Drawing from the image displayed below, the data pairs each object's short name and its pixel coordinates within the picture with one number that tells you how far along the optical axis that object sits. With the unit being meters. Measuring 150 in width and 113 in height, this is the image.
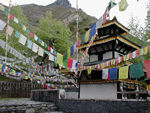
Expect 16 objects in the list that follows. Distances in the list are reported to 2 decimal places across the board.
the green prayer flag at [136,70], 9.83
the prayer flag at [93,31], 9.44
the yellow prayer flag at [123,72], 10.56
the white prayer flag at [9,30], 8.90
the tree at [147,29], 18.19
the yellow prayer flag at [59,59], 11.38
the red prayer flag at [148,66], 8.76
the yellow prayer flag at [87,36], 10.37
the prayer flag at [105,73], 12.27
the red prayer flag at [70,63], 12.48
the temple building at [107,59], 13.09
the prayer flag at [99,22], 8.43
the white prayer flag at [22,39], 9.38
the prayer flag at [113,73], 11.67
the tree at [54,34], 30.36
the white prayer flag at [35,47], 10.08
